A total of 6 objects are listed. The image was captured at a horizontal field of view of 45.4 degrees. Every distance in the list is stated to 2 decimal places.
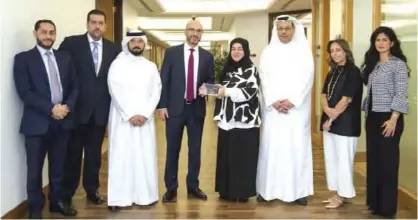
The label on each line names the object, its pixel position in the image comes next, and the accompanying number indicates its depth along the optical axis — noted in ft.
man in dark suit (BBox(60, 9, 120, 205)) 14.84
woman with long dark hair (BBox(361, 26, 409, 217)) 13.20
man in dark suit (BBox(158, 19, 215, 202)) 15.52
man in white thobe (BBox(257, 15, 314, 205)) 15.11
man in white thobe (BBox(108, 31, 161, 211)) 14.40
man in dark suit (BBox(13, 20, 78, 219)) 12.94
